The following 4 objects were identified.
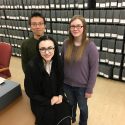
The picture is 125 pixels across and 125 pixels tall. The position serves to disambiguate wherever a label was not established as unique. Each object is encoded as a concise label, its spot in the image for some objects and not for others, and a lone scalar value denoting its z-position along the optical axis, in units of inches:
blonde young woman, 63.1
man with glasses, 72.1
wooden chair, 101.3
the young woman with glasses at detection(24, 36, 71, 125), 57.9
